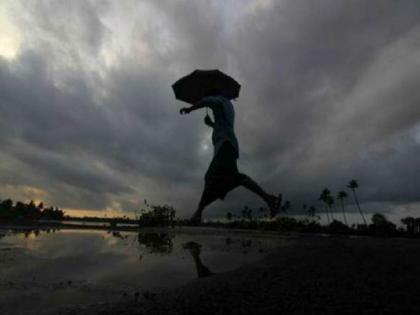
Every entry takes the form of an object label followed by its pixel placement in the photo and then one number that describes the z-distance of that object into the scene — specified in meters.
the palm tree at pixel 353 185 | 111.00
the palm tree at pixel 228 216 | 163.68
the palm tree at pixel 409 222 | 63.26
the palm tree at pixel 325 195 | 119.12
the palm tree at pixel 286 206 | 132.99
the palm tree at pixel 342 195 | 120.50
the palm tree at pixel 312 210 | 148.88
